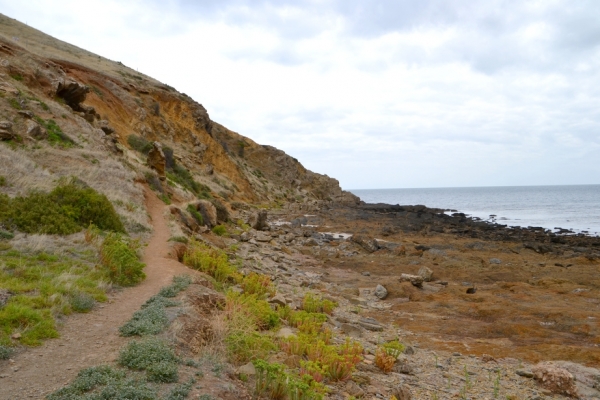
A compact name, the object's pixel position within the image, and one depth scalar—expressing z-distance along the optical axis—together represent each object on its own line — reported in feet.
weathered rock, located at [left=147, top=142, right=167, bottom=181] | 88.38
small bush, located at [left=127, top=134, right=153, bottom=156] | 107.04
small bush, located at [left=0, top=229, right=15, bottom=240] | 33.19
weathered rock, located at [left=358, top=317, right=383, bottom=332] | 37.01
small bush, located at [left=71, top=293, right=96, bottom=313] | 24.54
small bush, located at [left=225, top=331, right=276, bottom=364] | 21.85
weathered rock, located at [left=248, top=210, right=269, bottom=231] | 96.07
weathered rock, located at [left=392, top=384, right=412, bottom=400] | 22.11
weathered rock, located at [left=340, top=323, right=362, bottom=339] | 34.24
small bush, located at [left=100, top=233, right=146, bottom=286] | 31.58
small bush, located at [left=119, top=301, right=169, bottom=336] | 21.70
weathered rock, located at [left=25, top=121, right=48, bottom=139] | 62.64
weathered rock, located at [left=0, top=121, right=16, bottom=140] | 56.97
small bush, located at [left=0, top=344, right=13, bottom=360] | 17.56
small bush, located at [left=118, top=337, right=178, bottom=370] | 17.94
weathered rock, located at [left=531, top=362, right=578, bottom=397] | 26.12
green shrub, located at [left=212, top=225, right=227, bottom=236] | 74.23
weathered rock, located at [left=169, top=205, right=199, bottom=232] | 65.36
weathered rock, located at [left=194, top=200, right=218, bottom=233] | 75.56
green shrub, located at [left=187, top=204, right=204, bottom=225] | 71.80
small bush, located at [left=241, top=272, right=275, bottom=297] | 37.09
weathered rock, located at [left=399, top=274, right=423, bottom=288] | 55.47
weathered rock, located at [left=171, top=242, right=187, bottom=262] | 44.25
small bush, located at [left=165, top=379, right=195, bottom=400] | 15.88
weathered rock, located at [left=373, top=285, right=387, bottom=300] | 50.75
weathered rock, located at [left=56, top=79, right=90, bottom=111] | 88.63
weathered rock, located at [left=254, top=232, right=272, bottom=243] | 78.51
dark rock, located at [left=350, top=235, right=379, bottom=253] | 86.58
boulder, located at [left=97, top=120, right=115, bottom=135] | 92.81
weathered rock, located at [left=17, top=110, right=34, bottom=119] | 66.08
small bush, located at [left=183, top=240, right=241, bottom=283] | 39.70
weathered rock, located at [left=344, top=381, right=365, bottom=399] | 21.49
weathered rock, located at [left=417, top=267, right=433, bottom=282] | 59.47
